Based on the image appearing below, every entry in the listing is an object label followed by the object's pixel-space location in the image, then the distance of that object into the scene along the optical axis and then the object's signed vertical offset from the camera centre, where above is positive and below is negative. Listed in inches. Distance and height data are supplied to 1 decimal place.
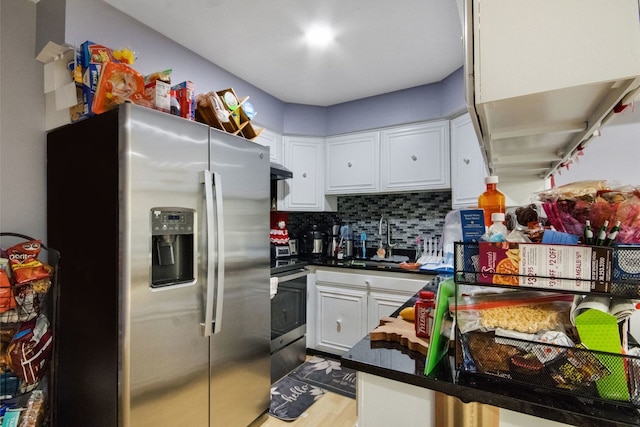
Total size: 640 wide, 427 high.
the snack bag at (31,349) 50.8 -22.5
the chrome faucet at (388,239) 122.8 -9.6
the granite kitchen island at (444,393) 23.2 -15.4
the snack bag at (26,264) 51.8 -8.0
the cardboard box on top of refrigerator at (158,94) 57.1 +23.1
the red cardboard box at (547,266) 22.7 -4.0
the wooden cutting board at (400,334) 35.0 -14.8
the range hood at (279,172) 99.5 +14.8
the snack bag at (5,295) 49.1 -12.4
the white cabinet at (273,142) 112.6 +28.1
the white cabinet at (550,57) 21.7 +12.0
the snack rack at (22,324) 51.1 -21.0
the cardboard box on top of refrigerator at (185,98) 64.4 +25.0
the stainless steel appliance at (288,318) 94.4 -33.8
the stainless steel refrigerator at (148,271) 49.5 -9.9
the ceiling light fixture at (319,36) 75.6 +46.1
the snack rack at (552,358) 22.2 -11.7
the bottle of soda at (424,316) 36.3 -12.0
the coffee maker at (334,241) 124.7 -10.5
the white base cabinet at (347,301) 97.4 -29.3
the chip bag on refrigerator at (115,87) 53.6 +22.9
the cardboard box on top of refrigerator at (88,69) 55.8 +27.4
